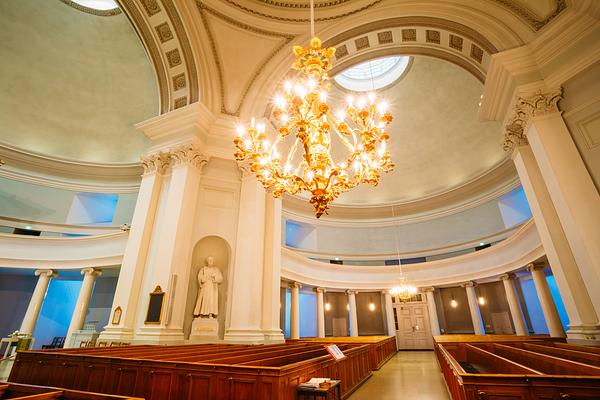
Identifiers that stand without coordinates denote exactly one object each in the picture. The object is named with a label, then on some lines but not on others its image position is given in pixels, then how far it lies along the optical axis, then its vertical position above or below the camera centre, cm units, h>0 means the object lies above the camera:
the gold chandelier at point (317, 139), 400 +250
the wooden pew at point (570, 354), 316 -36
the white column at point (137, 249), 598 +168
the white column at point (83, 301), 909 +88
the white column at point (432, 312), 1316 +61
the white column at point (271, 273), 662 +122
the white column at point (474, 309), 1199 +66
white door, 1366 +4
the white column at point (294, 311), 1184 +65
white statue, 625 +77
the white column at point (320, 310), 1289 +74
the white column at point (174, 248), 584 +164
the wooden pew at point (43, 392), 188 -38
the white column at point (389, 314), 1396 +58
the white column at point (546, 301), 827 +65
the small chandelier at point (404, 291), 1201 +135
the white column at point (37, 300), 895 +92
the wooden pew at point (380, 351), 736 -66
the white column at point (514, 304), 1023 +71
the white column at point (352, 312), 1366 +68
